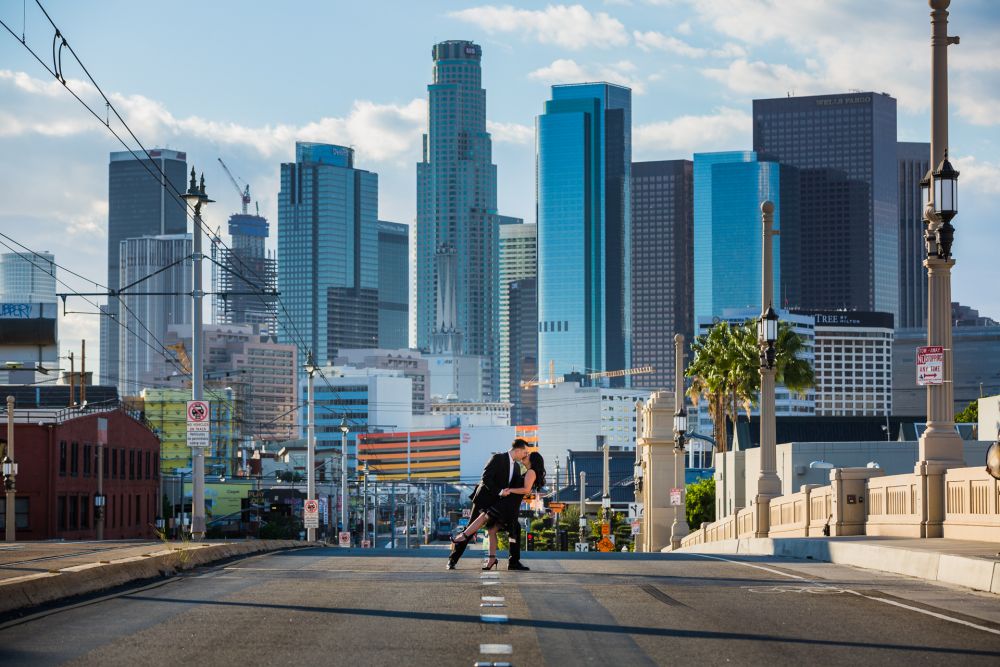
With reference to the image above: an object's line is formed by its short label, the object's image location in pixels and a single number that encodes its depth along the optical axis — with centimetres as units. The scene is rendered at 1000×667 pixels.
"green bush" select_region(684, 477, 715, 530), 9725
